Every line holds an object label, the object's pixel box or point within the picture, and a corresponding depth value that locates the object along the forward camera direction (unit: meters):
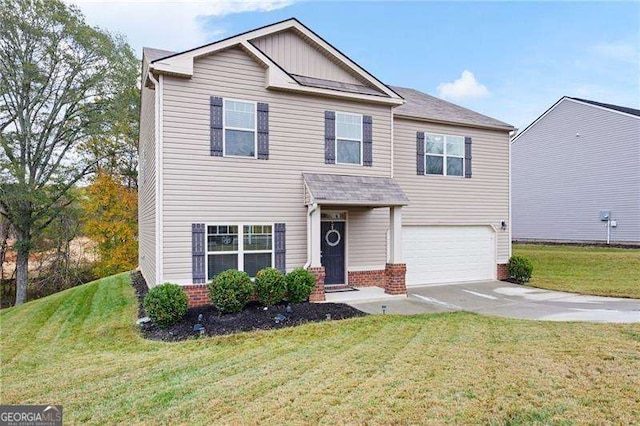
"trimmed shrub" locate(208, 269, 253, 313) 8.53
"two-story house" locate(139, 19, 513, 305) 9.14
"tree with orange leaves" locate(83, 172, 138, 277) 21.64
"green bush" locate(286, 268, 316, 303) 9.30
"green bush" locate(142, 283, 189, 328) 7.94
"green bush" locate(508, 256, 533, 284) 13.21
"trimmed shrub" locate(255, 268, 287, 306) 9.01
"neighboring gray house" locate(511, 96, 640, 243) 18.98
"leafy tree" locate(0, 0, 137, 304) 18.89
